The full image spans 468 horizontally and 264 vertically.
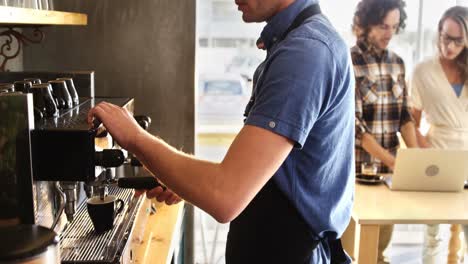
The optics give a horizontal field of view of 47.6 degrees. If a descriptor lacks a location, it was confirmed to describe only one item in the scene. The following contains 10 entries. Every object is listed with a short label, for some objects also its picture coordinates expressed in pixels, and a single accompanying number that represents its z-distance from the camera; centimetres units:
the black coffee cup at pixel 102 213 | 133
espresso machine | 105
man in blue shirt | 91
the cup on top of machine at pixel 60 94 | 140
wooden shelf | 114
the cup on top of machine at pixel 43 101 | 127
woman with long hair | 249
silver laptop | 212
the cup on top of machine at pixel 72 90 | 151
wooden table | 195
